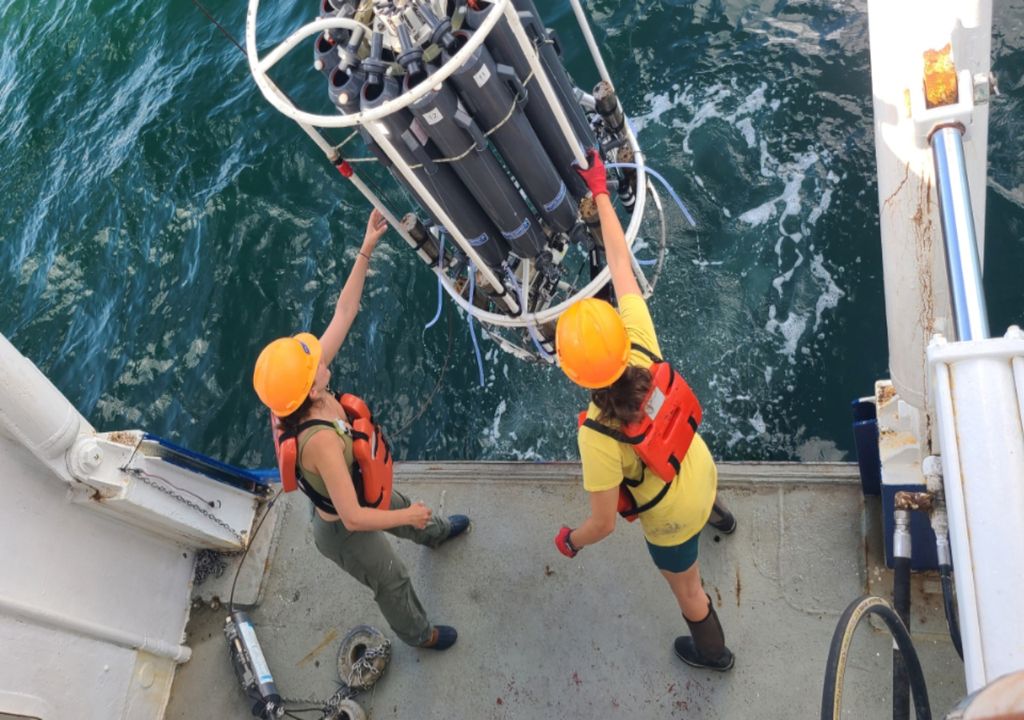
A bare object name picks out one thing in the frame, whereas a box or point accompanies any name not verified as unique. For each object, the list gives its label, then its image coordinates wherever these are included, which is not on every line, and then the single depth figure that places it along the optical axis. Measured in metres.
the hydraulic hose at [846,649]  1.66
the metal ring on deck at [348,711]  3.93
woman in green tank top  3.05
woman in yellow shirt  2.60
